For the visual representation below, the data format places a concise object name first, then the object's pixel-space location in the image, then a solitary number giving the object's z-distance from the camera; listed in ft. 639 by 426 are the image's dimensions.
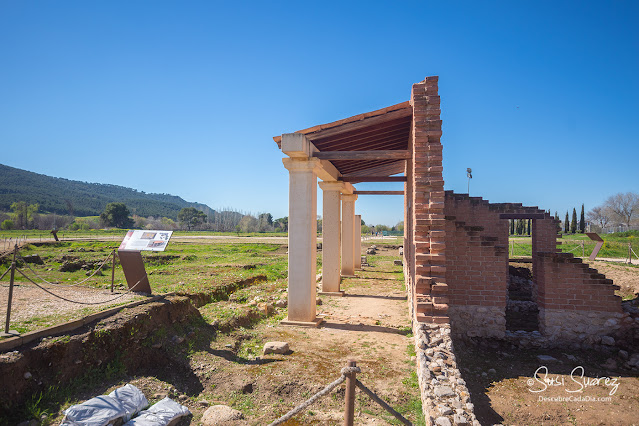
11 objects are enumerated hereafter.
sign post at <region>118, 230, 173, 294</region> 23.63
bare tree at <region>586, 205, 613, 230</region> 193.64
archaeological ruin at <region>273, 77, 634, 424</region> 20.97
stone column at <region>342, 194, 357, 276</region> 51.19
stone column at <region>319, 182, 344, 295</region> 39.50
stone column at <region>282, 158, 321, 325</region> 26.37
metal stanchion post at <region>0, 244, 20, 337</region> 14.97
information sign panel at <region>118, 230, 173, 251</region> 23.45
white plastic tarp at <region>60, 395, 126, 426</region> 11.75
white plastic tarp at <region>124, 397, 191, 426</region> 12.69
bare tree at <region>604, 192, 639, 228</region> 180.04
